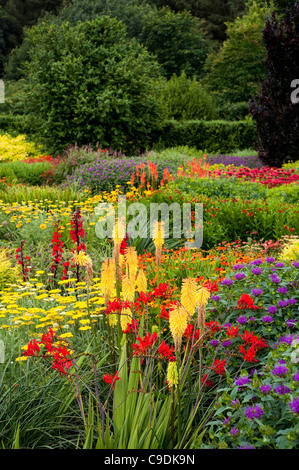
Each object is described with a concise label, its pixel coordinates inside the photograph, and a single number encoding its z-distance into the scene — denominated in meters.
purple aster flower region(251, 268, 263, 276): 3.39
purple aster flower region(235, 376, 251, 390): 2.35
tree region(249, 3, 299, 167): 13.55
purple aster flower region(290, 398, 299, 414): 1.96
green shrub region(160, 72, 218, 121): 23.47
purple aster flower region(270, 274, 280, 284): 3.22
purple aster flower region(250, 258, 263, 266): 3.74
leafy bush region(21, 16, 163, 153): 16.66
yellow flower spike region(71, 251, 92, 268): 2.84
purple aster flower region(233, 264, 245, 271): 3.71
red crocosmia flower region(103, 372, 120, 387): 2.31
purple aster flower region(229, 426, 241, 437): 2.07
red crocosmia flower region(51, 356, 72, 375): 2.38
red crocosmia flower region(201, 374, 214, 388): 2.83
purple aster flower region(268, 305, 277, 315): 3.00
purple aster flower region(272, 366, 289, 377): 2.23
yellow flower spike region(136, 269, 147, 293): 2.71
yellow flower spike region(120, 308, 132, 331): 2.63
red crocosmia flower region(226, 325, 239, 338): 2.66
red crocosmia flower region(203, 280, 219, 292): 3.01
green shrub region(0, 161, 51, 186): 13.00
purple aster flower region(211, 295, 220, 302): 3.24
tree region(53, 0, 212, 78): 33.22
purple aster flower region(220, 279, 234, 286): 3.34
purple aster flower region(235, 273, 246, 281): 3.42
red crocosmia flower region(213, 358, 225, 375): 2.53
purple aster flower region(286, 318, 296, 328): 2.89
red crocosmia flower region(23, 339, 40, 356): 2.48
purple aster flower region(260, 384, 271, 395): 2.19
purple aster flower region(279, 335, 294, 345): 2.59
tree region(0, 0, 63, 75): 41.27
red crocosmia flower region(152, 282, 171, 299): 2.90
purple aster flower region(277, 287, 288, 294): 3.16
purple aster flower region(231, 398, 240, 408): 2.17
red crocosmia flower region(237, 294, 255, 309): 2.91
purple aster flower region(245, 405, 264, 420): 2.08
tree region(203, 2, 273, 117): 27.61
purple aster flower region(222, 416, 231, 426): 2.14
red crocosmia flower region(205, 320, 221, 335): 2.94
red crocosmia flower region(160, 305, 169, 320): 2.99
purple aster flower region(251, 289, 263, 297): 3.12
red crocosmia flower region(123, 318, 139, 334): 2.69
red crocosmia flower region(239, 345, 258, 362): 2.47
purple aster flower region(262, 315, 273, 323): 2.92
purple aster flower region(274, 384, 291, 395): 2.14
